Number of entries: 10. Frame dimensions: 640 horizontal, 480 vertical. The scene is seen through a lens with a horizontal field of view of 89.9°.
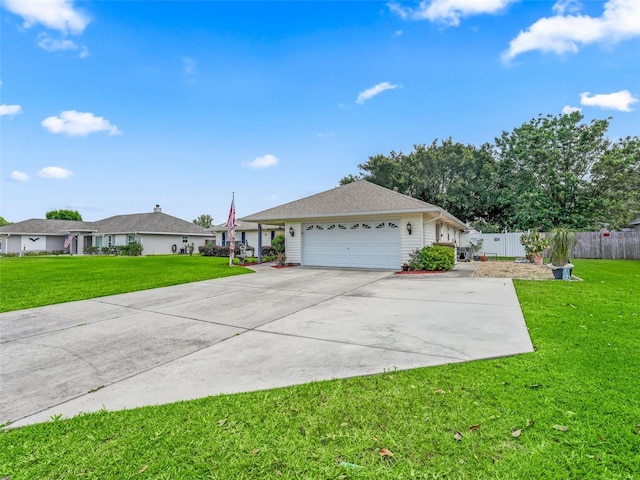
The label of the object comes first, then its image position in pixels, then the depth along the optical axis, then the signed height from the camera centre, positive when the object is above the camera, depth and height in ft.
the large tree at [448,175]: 82.64 +18.00
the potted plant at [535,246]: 50.03 -0.92
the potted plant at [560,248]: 35.09 -0.90
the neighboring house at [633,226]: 79.48 +3.52
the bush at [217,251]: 73.08 -1.75
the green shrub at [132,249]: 91.45 -1.07
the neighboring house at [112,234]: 97.19 +3.67
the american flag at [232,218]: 51.47 +4.21
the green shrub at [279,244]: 54.60 -0.10
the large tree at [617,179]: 66.85 +13.00
